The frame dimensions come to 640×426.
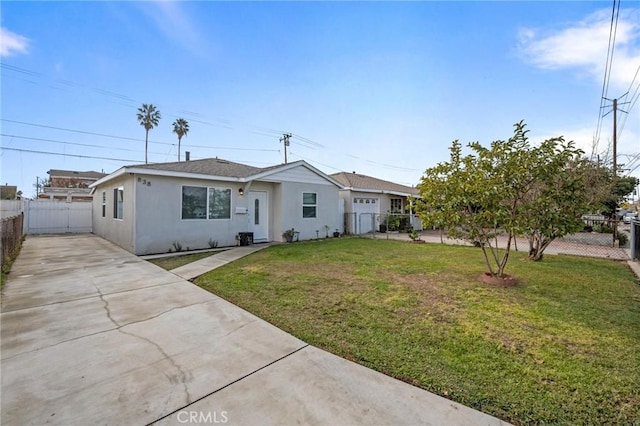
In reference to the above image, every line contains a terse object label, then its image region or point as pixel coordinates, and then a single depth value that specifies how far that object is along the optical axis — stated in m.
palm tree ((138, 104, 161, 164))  34.84
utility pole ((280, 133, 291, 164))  29.92
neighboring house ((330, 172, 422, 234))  16.23
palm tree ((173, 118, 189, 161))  36.19
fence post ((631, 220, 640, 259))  8.12
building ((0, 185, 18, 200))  29.36
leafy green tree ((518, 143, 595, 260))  5.11
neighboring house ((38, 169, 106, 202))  24.64
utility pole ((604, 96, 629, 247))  15.07
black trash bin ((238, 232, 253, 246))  11.12
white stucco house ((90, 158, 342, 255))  9.28
